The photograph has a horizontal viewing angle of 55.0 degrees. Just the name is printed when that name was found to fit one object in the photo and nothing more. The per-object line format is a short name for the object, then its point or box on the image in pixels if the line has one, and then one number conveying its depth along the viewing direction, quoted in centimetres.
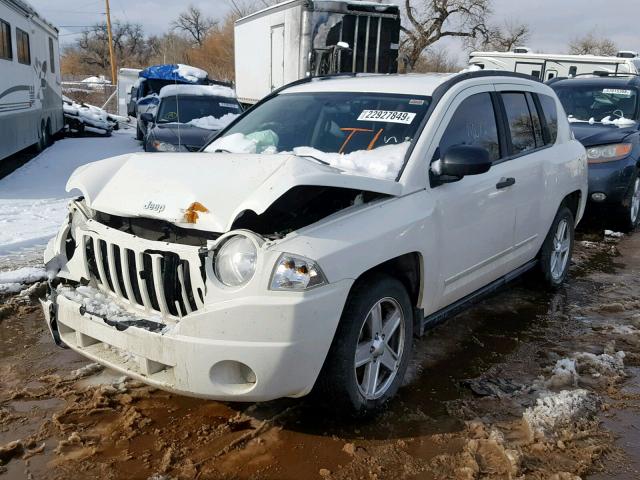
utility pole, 4081
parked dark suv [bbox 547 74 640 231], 797
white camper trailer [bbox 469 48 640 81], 1401
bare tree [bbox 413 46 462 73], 3684
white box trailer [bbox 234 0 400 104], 1204
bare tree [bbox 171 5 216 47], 7225
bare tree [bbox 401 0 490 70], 3397
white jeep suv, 275
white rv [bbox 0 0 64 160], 1073
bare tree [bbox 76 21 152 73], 7256
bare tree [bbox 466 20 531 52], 3612
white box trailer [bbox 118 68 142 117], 3050
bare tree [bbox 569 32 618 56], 4850
